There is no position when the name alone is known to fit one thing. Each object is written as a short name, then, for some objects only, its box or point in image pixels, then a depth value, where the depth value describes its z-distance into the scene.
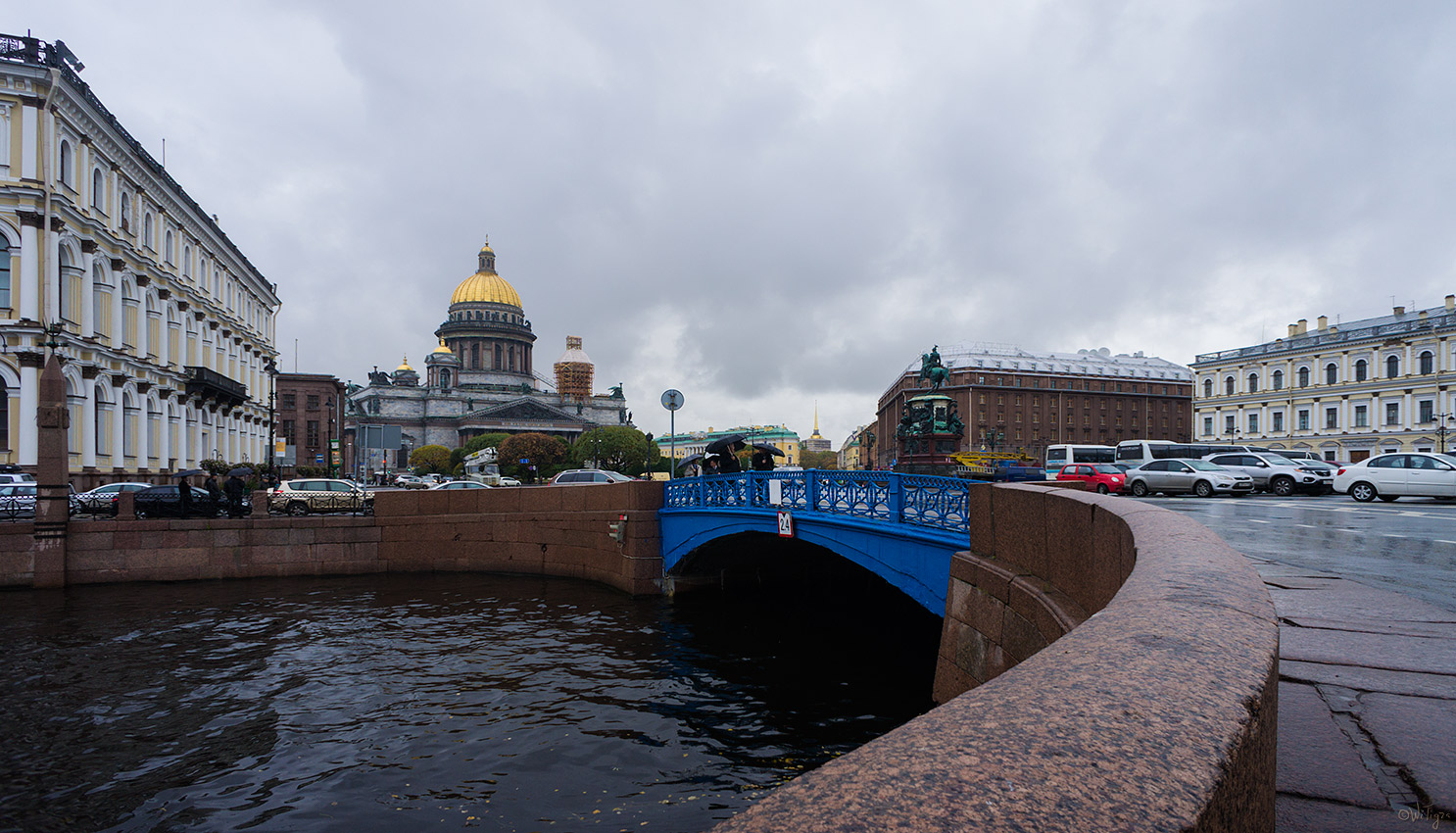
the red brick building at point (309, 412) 80.81
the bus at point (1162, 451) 30.56
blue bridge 9.23
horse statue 27.81
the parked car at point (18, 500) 20.52
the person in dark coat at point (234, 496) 22.83
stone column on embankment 18.27
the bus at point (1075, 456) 30.42
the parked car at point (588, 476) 28.28
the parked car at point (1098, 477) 23.52
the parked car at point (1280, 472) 23.84
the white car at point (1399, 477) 18.75
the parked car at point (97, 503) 22.61
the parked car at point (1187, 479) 22.97
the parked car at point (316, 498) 24.86
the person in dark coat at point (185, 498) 22.42
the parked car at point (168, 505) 23.08
